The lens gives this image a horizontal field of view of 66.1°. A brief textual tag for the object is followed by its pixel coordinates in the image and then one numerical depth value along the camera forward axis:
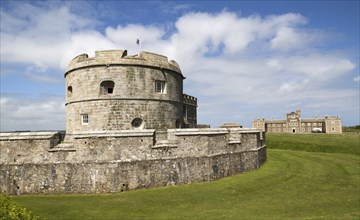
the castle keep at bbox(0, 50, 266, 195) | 12.66
